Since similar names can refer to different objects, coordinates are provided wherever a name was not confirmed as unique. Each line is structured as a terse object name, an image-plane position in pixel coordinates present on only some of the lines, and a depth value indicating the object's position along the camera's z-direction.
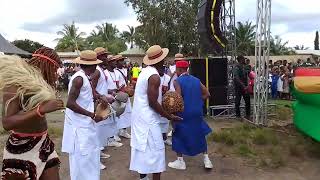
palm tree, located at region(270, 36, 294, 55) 32.75
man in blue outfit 4.08
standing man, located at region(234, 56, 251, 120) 7.26
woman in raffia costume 2.01
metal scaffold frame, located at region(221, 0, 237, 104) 7.81
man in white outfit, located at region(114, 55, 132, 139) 5.39
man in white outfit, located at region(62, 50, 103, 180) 3.00
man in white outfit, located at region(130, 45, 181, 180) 3.25
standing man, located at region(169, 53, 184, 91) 5.12
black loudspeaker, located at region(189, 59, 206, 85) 7.44
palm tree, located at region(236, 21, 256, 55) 29.49
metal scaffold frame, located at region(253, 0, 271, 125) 6.15
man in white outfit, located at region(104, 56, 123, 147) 5.04
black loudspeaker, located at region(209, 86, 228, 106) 7.59
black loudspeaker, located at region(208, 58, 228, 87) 7.45
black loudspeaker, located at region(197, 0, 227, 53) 7.28
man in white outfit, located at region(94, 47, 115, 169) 4.52
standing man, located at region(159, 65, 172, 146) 4.30
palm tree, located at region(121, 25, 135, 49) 41.82
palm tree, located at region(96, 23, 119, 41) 43.54
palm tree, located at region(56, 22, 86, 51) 40.25
